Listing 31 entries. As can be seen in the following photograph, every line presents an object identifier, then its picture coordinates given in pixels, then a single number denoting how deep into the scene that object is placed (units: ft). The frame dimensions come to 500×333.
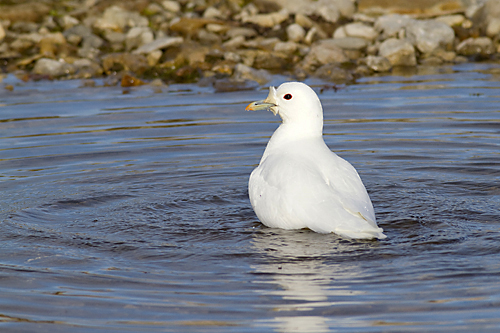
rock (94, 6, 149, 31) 63.10
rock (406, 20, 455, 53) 55.77
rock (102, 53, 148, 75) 53.31
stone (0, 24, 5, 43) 60.18
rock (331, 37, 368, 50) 55.88
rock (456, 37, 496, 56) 56.18
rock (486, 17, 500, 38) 57.21
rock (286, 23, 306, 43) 57.93
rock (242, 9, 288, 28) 61.36
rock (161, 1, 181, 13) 68.18
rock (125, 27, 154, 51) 58.85
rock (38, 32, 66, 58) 56.49
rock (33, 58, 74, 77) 53.42
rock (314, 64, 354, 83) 50.01
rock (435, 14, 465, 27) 60.03
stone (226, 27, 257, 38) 59.11
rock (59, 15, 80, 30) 63.16
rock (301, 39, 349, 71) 53.11
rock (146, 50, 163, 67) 54.33
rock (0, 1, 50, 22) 64.03
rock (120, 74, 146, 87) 50.41
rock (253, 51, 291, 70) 53.57
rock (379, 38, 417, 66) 53.88
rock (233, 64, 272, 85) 49.44
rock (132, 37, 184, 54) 55.36
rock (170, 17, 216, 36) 60.44
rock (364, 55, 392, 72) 52.29
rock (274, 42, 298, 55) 55.93
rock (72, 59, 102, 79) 52.80
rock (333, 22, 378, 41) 57.67
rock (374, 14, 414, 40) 57.16
